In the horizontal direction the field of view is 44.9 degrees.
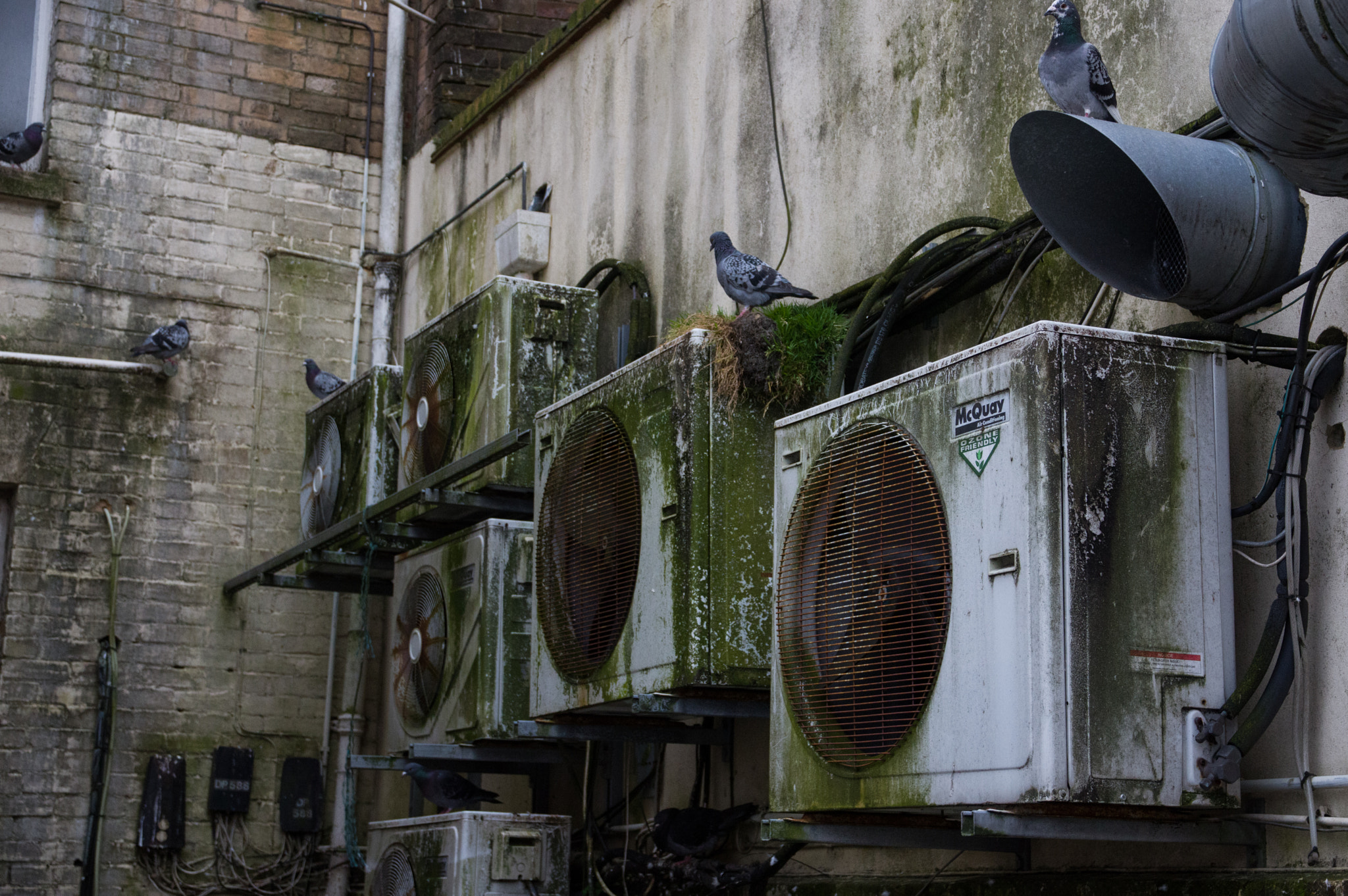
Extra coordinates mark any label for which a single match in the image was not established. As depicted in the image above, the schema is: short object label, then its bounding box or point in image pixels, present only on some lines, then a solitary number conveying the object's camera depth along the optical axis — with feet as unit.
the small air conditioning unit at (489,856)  15.07
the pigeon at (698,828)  14.62
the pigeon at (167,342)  23.30
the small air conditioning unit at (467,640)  16.03
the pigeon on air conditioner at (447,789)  17.53
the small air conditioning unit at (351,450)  19.66
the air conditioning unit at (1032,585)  8.91
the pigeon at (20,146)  23.29
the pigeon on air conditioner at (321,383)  23.72
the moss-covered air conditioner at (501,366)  16.94
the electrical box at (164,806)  22.54
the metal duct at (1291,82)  7.20
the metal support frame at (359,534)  16.12
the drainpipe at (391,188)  25.66
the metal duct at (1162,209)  9.48
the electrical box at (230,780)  23.15
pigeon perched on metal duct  10.74
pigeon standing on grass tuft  13.87
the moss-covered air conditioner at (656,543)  12.51
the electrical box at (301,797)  23.59
